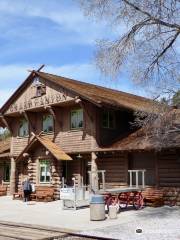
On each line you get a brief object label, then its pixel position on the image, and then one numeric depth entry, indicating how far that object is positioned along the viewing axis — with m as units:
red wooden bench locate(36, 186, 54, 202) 27.03
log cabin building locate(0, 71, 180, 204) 24.41
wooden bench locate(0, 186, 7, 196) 33.16
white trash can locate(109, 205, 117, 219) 18.16
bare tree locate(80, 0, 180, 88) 18.62
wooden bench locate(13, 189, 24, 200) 29.27
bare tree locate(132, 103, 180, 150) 19.69
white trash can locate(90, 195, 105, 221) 17.73
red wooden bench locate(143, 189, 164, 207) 22.08
